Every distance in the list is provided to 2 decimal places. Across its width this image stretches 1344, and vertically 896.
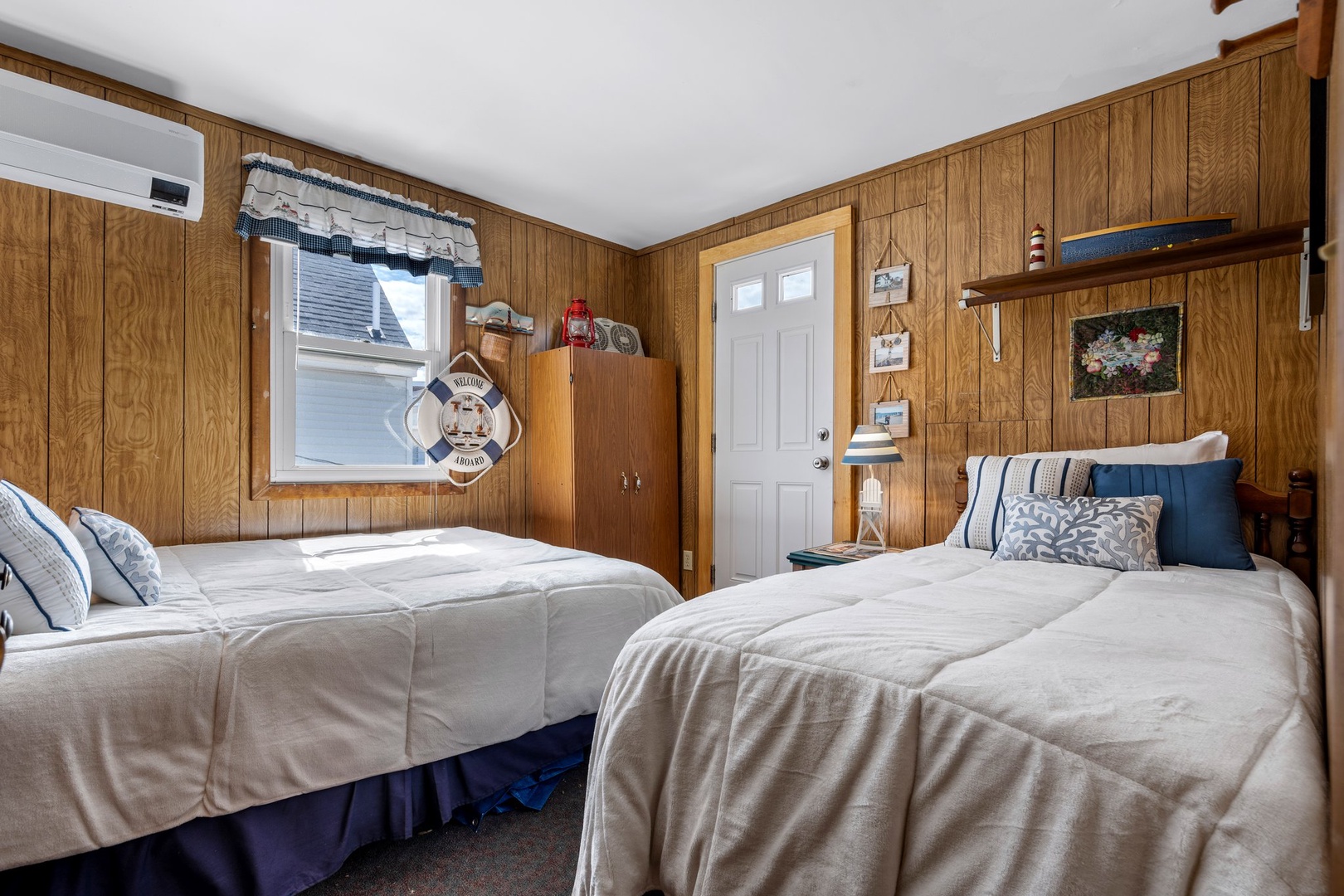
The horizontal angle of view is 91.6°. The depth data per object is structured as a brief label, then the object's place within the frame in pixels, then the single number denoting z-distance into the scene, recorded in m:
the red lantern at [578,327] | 3.67
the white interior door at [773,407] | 3.41
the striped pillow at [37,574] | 1.33
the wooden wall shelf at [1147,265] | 2.07
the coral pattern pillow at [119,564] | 1.60
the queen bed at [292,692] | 1.21
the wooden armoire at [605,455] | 3.48
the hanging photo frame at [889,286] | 3.11
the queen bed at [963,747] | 0.70
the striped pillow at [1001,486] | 2.21
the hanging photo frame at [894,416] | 3.09
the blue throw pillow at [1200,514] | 1.88
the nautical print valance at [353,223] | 2.75
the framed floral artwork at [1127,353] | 2.39
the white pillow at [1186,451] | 2.16
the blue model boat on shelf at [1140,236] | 2.15
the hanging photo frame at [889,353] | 3.11
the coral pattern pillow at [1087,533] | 1.84
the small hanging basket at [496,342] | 3.50
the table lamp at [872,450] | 2.77
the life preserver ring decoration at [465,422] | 3.28
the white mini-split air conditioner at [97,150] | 2.16
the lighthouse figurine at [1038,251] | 2.57
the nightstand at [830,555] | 2.74
